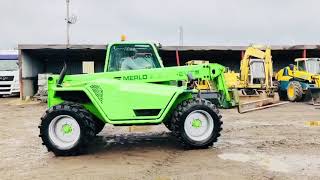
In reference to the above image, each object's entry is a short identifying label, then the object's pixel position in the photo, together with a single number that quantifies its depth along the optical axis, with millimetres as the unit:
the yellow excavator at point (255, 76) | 14174
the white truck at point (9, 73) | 18441
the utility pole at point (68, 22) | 23639
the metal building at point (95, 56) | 16641
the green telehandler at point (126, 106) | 5344
